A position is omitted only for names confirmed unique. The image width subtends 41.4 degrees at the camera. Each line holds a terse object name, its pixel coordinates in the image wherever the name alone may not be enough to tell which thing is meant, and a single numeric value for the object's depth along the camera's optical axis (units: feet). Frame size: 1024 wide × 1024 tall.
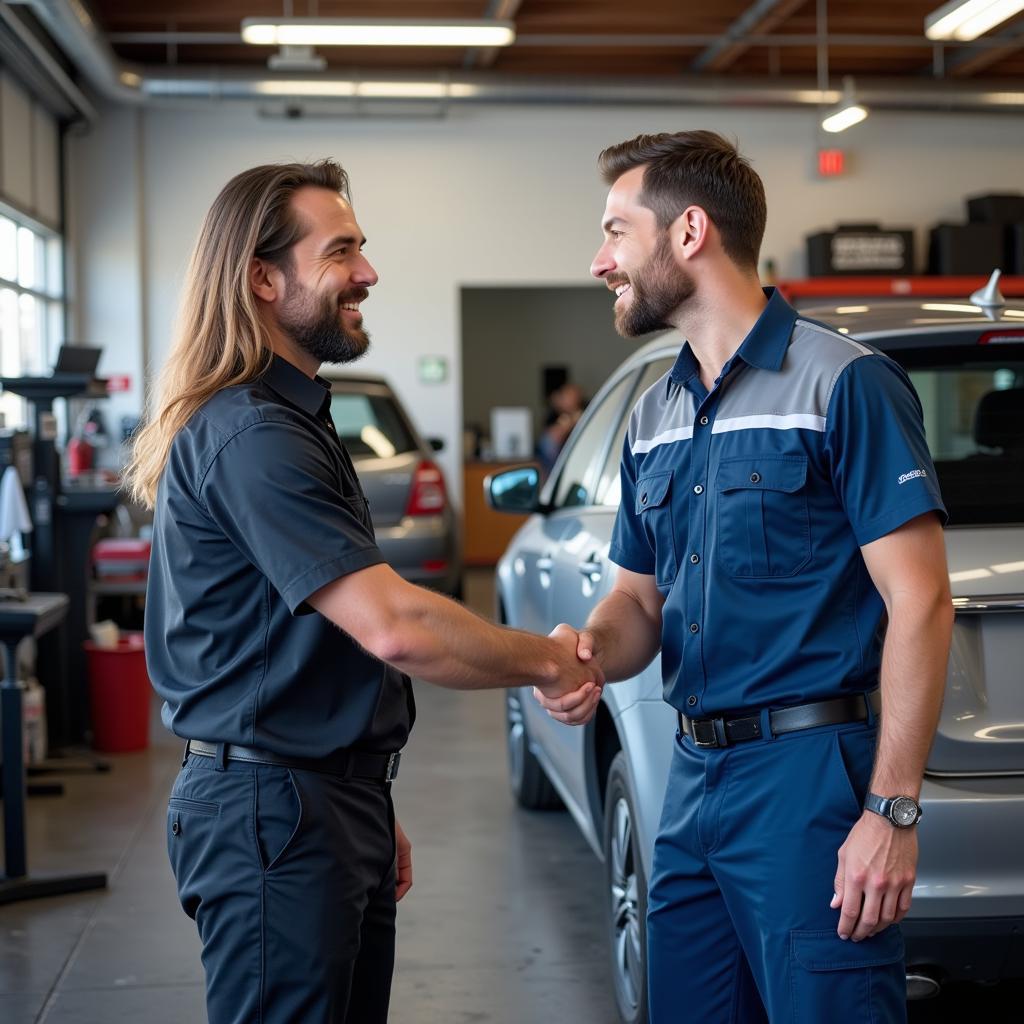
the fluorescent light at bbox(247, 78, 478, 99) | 39.32
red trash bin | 21.36
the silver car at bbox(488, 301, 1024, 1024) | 7.69
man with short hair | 5.99
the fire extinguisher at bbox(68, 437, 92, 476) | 30.96
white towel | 19.71
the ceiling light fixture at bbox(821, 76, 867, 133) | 37.73
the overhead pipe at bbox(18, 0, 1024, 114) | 39.01
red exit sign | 43.60
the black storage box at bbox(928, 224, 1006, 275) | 42.47
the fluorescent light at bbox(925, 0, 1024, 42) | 28.25
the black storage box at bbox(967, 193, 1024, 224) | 42.86
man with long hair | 6.00
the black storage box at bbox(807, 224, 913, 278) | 42.55
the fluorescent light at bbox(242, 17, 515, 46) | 31.01
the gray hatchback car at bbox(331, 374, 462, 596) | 28.53
